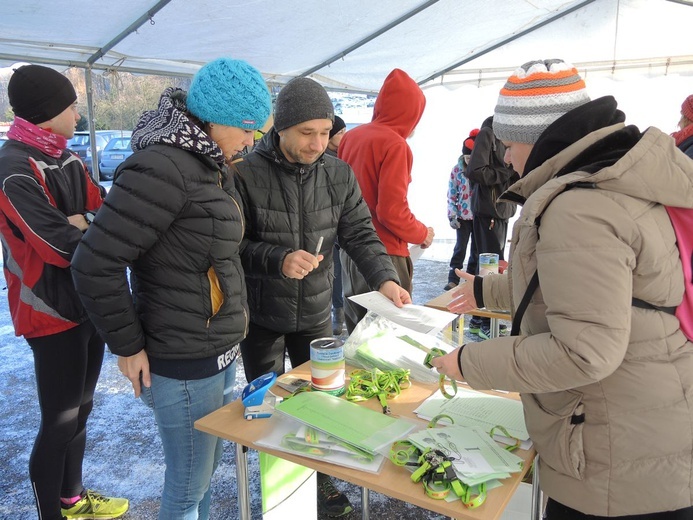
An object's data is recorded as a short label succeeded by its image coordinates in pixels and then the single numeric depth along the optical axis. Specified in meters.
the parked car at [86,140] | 10.59
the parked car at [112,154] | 11.53
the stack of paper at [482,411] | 1.29
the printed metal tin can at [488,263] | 2.68
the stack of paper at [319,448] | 1.15
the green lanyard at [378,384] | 1.47
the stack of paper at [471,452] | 1.08
